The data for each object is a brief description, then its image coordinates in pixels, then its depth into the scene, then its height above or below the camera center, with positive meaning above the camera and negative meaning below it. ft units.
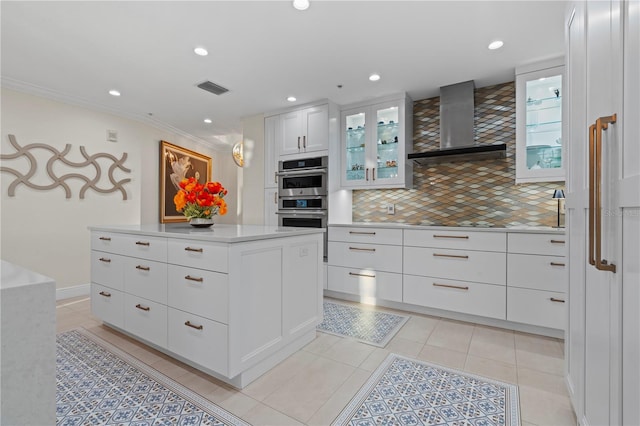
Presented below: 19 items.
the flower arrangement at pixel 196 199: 7.03 +0.31
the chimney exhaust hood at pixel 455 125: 9.98 +3.11
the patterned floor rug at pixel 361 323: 8.02 -3.42
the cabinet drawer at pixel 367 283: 10.06 -2.60
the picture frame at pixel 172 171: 15.67 +2.34
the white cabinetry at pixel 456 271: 8.47 -1.82
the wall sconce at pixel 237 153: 18.39 +3.73
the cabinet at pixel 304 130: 11.93 +3.50
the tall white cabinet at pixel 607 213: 2.68 +0.00
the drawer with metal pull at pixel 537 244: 7.68 -0.85
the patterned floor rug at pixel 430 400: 4.82 -3.43
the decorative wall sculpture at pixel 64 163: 10.19 +1.67
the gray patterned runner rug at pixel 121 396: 4.84 -3.45
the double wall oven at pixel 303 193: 11.84 +0.82
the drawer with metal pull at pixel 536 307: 7.70 -2.60
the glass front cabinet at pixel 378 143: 11.05 +2.76
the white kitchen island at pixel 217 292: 5.40 -1.76
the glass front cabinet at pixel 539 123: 8.57 +2.72
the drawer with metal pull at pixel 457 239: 8.46 -0.84
